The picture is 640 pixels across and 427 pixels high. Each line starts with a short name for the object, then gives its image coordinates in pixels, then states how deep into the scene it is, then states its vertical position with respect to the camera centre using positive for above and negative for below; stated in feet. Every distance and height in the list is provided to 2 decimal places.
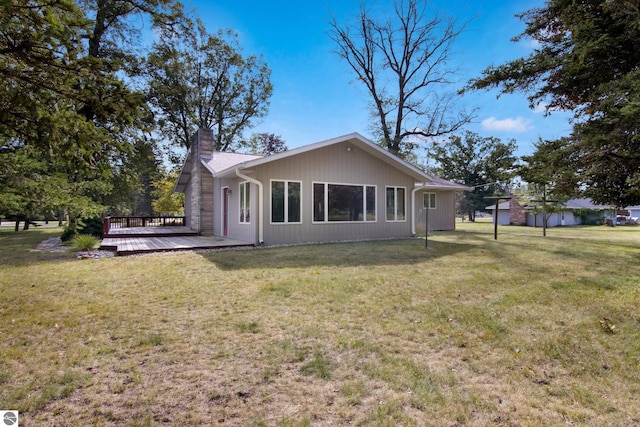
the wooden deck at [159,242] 27.81 -3.02
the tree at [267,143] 96.74 +21.19
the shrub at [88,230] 35.68 -2.12
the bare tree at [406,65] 65.62 +31.41
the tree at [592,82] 17.13 +8.59
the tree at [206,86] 69.61 +30.23
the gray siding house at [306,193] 31.53 +2.11
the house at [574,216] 89.92 -1.53
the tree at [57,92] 8.76 +3.77
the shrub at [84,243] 28.45 -2.77
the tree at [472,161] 118.42 +18.95
